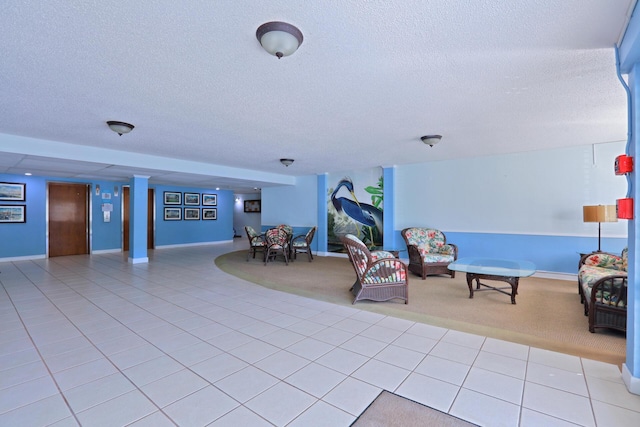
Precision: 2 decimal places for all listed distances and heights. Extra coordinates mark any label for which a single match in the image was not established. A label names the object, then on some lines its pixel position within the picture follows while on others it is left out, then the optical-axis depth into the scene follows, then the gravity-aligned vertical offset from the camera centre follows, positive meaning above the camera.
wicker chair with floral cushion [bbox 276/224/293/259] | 7.52 -0.45
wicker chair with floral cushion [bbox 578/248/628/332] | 2.82 -0.88
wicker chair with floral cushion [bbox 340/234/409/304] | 3.92 -0.84
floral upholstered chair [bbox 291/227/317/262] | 7.48 -0.74
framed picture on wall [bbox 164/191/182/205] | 10.00 +0.59
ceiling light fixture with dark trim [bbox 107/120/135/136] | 3.75 +1.13
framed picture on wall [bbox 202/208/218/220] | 11.01 +0.06
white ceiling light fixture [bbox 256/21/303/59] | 1.87 +1.14
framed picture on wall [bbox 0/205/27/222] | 7.15 +0.09
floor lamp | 4.29 -0.03
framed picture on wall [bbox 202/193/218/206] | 10.98 +0.58
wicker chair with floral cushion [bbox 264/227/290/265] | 7.16 -0.68
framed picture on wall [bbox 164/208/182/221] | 10.00 +0.04
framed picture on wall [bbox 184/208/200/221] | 10.51 +0.03
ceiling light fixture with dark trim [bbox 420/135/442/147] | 4.43 +1.11
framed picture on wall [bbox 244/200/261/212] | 14.13 +0.41
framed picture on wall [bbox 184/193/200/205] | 10.52 +0.58
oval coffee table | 3.73 -0.76
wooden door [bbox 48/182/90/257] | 7.95 -0.08
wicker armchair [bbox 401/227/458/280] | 5.39 -0.74
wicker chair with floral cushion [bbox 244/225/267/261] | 7.48 -0.66
